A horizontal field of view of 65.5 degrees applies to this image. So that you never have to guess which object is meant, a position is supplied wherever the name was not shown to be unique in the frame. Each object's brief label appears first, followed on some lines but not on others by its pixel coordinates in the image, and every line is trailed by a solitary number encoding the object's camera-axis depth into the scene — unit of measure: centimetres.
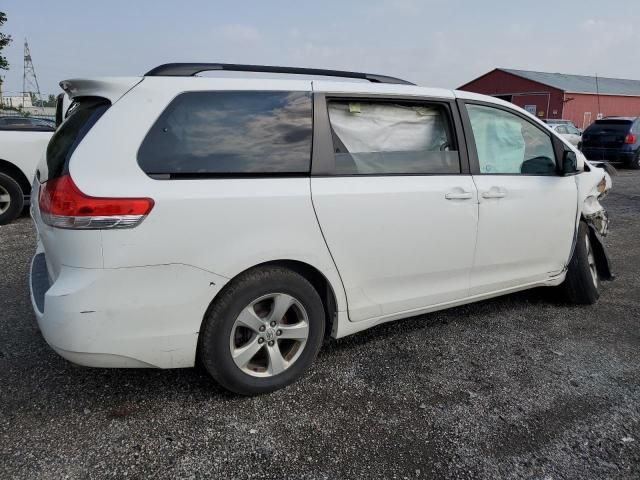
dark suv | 1512
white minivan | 223
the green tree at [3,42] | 2264
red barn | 3086
